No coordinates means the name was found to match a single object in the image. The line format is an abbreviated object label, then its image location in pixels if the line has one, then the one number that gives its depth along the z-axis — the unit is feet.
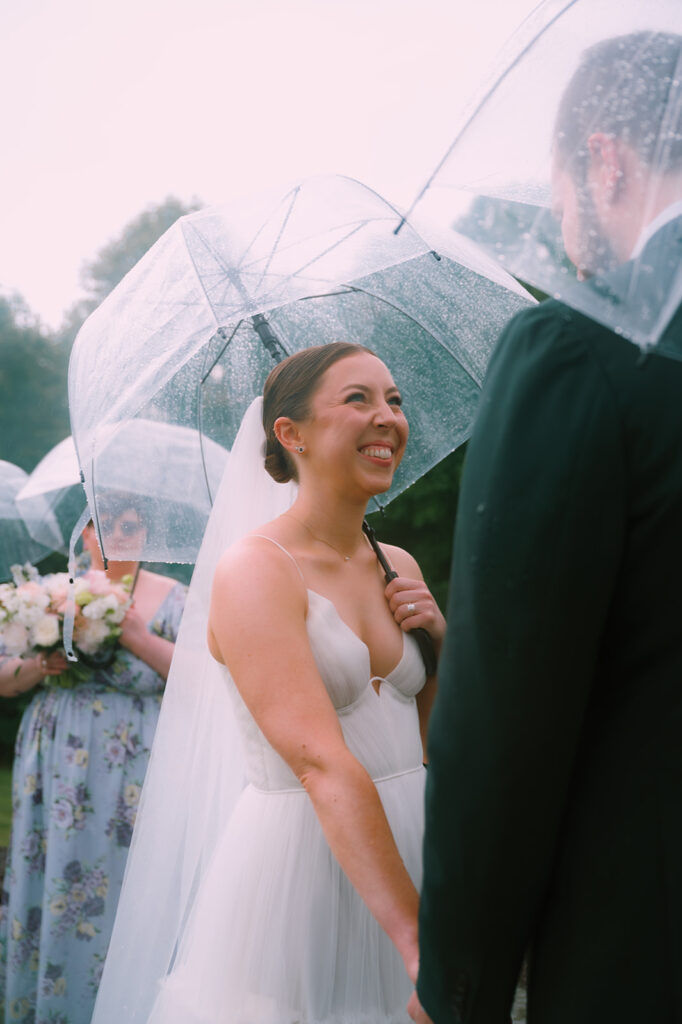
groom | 4.06
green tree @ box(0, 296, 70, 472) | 45.03
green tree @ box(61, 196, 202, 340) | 75.66
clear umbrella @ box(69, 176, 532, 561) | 8.37
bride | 6.48
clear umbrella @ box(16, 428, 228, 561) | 10.25
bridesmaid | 14.65
